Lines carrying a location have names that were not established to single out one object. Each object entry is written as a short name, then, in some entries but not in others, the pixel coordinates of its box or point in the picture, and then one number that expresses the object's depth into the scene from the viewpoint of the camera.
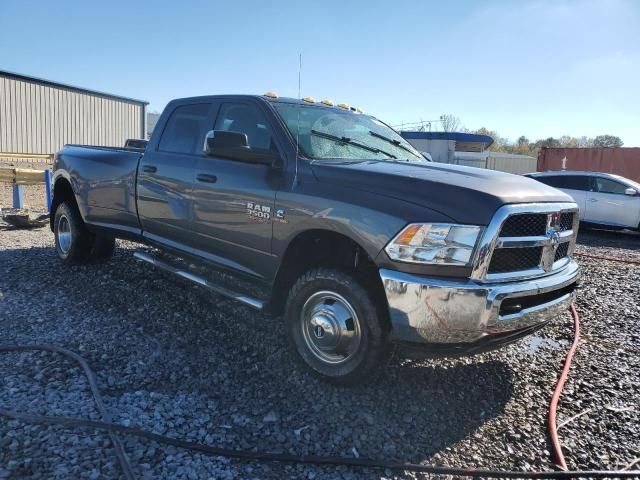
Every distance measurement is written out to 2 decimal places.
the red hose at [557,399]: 2.82
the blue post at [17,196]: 10.72
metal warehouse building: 22.23
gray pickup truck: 2.87
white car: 12.28
